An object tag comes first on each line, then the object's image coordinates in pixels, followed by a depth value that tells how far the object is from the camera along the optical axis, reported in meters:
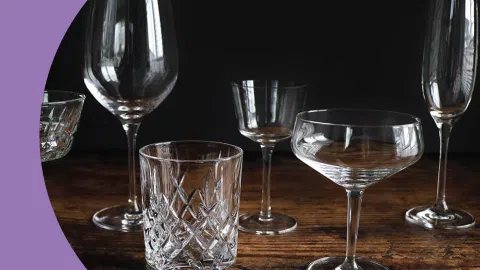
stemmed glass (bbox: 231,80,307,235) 1.08
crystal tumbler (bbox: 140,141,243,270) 0.95
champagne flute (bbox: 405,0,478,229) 1.14
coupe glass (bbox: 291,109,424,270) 0.92
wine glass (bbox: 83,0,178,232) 1.07
